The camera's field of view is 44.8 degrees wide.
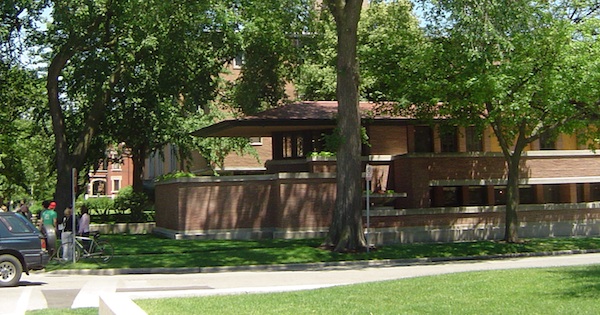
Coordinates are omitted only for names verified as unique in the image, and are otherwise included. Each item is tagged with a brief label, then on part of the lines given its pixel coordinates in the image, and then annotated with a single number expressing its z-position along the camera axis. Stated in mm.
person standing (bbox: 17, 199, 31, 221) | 31217
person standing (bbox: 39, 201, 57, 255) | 21903
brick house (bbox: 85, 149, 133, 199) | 97062
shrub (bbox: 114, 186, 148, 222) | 40219
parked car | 16969
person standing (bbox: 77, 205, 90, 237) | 22828
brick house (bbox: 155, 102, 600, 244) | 29719
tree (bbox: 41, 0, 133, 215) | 29922
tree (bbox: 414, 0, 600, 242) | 24516
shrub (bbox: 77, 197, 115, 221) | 70212
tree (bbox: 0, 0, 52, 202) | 30016
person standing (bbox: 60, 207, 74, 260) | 22344
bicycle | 22312
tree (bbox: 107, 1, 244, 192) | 23609
